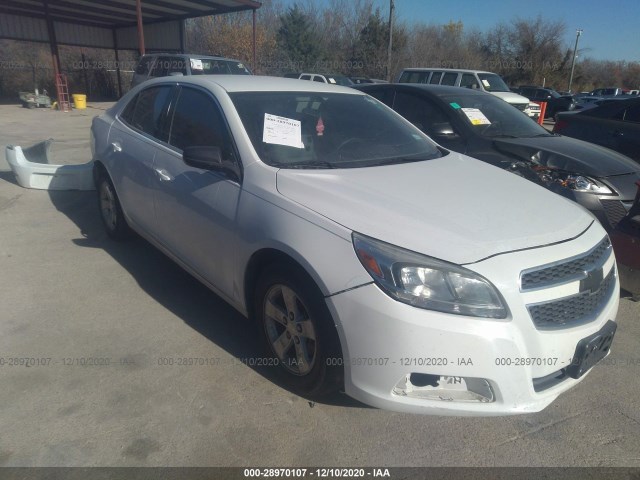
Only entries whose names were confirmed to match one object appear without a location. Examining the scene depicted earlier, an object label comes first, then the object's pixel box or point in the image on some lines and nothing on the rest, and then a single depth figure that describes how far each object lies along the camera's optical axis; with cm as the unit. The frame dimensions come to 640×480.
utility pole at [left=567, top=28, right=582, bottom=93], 4643
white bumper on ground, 670
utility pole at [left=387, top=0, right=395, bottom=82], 2731
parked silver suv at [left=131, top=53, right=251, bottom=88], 1417
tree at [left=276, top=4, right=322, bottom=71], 3766
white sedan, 211
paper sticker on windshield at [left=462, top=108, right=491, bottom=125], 550
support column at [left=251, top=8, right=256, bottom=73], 1909
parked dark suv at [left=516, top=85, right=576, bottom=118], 2381
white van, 1462
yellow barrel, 2038
